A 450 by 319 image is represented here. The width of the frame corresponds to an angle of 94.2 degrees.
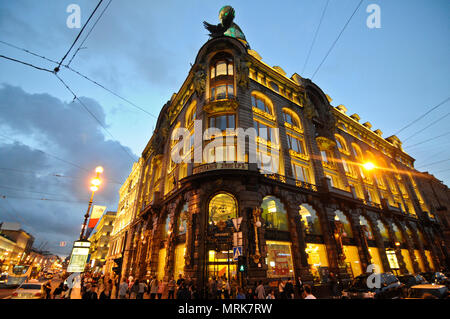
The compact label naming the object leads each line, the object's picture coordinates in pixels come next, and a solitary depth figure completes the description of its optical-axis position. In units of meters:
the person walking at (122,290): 12.05
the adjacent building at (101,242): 64.03
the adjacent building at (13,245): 75.75
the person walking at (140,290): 14.21
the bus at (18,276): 24.36
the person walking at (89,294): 8.45
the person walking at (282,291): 12.71
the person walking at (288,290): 12.80
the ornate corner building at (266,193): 17.61
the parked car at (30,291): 12.49
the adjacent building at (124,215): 42.03
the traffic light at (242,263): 12.16
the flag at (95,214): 12.45
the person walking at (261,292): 10.79
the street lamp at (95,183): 12.62
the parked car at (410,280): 13.03
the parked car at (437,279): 14.44
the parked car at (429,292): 8.84
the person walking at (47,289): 13.22
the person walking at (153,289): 14.41
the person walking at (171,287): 16.05
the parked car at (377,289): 11.28
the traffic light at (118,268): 12.91
